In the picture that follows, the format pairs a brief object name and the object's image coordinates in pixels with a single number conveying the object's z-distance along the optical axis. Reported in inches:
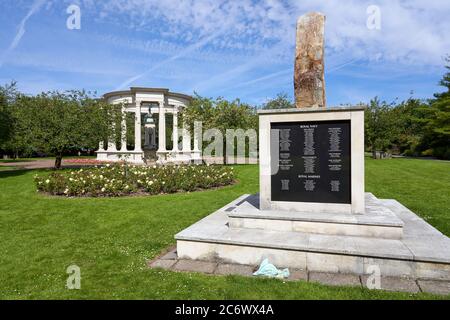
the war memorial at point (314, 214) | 200.7
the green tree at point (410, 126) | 1745.4
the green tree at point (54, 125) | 913.5
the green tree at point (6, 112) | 855.9
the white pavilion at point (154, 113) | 1573.6
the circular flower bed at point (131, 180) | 515.5
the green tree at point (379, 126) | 1573.6
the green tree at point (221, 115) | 1203.9
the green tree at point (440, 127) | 1594.5
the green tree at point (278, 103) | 1817.2
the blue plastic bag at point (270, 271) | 196.9
